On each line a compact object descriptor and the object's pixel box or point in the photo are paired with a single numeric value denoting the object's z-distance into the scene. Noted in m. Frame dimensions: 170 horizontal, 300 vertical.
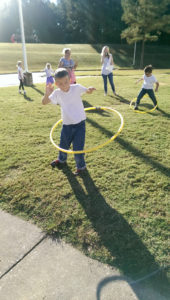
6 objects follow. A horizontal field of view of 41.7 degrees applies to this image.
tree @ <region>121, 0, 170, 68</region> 32.81
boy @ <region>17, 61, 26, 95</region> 11.78
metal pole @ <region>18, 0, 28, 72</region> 13.67
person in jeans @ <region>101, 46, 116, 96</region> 9.30
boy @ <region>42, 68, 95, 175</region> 3.79
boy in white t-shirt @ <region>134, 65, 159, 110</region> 7.45
